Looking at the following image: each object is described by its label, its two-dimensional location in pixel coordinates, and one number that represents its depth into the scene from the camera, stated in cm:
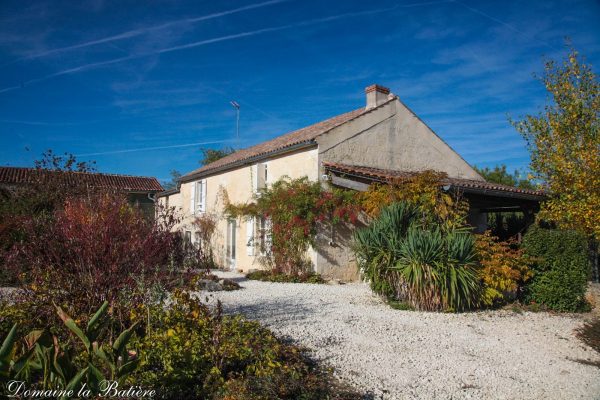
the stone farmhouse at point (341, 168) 1280
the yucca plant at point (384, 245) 835
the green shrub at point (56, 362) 277
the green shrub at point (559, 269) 804
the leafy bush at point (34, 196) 913
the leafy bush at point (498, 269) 786
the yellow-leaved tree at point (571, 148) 1028
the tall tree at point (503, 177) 2808
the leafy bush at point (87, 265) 485
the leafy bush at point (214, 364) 341
